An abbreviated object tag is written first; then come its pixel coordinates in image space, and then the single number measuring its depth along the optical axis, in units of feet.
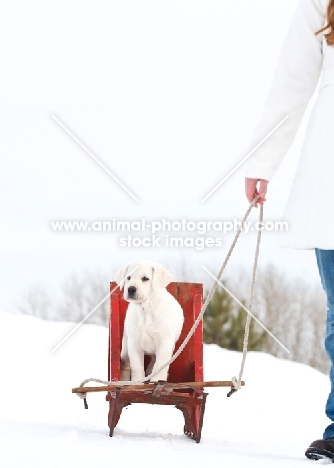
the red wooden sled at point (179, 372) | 19.36
